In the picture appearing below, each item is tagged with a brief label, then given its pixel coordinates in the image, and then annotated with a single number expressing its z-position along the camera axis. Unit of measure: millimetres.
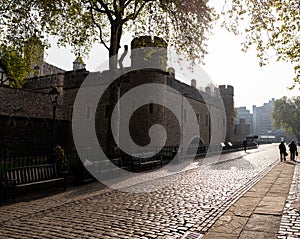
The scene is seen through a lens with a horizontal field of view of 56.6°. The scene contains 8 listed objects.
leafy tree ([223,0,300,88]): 10371
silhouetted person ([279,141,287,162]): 19938
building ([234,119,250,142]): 57875
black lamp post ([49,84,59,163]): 12233
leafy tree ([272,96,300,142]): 68000
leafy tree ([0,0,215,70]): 13484
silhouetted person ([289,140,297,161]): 19950
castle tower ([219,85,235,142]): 43031
